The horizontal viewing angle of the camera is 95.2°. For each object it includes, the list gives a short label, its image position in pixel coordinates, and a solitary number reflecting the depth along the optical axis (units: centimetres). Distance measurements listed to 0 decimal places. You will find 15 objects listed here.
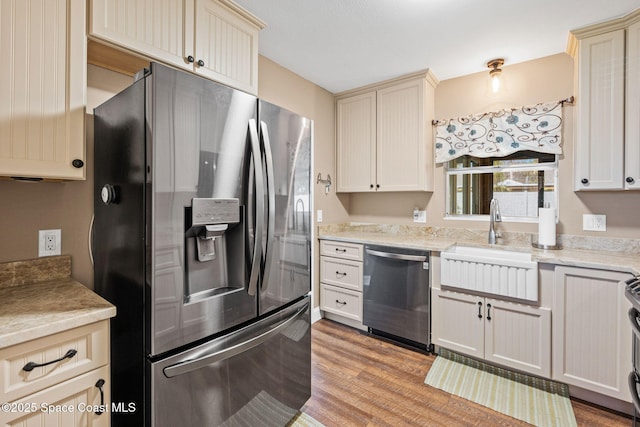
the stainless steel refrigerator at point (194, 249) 105
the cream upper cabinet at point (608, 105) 189
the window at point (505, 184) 251
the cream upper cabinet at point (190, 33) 131
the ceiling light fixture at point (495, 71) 251
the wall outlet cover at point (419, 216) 307
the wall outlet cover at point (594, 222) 224
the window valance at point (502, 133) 239
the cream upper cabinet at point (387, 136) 282
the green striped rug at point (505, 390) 175
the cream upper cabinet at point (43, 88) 103
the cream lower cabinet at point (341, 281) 281
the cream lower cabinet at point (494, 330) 196
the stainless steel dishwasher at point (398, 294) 243
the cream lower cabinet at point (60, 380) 88
